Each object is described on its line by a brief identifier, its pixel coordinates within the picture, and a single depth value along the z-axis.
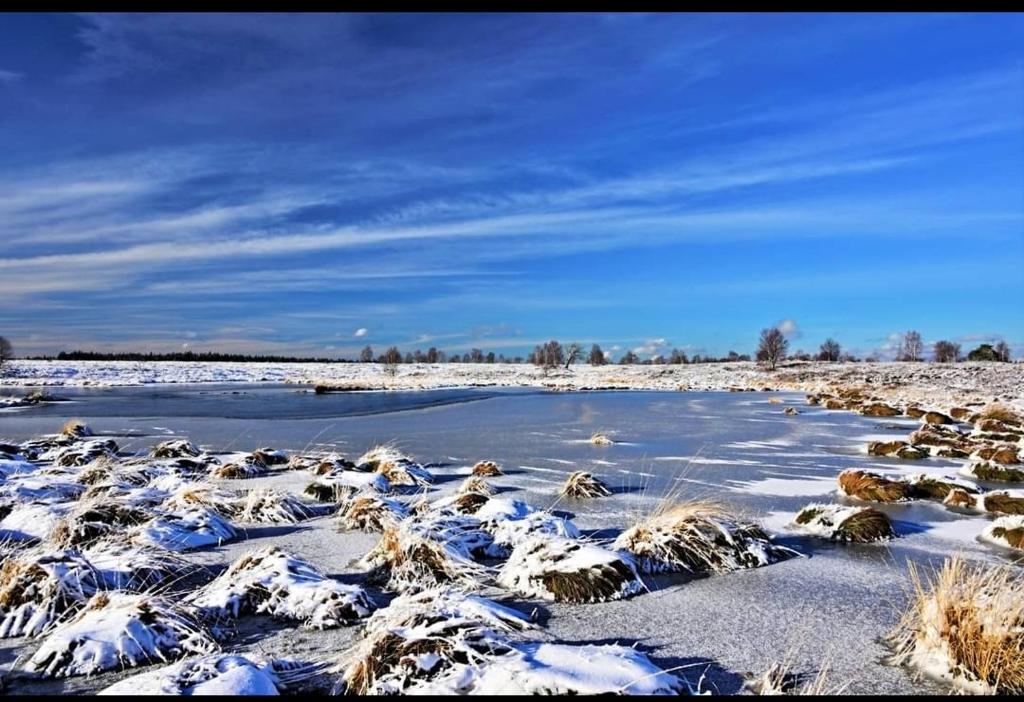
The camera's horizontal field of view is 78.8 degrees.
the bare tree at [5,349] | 59.47
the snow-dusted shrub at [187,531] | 6.60
